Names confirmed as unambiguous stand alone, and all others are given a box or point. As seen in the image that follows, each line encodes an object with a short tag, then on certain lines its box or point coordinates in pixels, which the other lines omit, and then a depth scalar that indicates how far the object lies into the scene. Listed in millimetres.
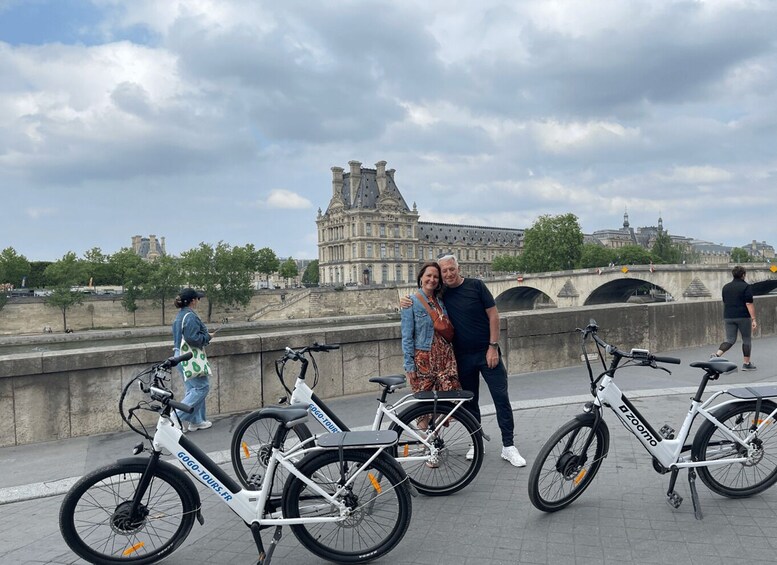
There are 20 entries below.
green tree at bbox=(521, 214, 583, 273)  81750
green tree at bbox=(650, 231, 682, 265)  91131
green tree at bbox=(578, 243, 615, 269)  83812
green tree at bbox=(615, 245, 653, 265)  92562
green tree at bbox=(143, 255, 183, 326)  63438
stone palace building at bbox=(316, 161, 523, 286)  101438
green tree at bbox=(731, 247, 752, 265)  123938
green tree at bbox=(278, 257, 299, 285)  110875
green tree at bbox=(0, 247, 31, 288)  67938
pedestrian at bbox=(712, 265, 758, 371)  8688
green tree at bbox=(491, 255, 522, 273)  96881
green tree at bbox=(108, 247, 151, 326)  62188
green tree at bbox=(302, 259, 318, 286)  132625
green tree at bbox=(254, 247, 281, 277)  81375
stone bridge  39438
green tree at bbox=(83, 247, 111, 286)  76000
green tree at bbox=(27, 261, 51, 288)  75125
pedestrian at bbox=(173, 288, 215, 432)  5863
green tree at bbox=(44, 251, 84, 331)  56281
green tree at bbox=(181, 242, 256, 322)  68125
